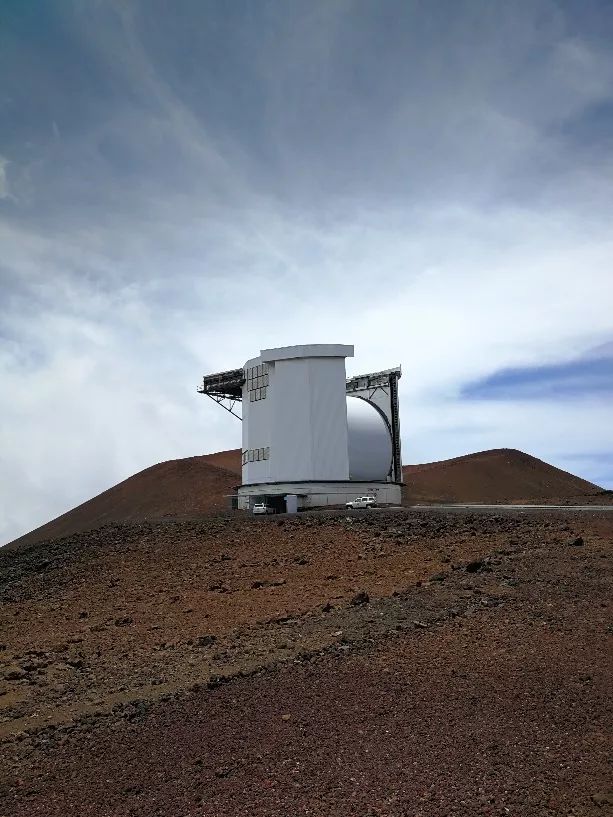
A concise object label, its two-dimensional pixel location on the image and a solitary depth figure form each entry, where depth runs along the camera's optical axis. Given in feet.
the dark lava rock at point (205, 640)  41.19
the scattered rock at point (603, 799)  22.89
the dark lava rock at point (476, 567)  51.57
